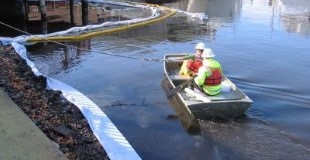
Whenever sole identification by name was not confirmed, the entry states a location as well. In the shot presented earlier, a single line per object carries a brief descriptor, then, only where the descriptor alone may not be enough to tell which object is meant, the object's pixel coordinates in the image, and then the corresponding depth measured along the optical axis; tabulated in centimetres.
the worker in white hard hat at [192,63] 1208
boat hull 1009
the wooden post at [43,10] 2432
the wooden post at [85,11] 2656
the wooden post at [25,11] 2590
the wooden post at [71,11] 2638
